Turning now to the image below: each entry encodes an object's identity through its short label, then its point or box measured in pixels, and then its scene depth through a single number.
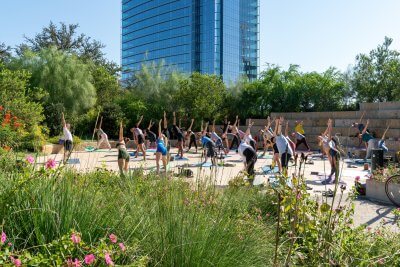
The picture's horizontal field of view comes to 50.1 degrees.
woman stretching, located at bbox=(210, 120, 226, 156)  18.88
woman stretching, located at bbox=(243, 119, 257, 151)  15.99
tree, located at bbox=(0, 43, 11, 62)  33.91
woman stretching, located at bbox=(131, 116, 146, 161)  19.41
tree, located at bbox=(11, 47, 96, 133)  29.16
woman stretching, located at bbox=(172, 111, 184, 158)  18.81
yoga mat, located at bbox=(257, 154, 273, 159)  20.31
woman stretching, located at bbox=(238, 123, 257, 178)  10.09
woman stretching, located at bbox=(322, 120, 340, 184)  11.71
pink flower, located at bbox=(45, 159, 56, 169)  3.02
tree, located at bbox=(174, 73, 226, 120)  30.27
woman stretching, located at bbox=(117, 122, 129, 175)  10.55
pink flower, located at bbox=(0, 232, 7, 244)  1.99
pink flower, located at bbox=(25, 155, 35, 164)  3.43
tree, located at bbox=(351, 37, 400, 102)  30.81
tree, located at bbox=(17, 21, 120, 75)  41.76
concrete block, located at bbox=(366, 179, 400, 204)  8.77
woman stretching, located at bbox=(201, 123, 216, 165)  14.12
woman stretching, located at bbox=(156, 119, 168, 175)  12.26
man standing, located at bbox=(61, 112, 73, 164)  11.61
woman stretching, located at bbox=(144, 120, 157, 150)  26.14
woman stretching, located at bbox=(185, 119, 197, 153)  23.74
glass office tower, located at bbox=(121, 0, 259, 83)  86.50
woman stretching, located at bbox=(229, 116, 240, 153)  19.32
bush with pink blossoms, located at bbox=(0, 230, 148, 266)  1.94
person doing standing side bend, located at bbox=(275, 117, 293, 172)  11.16
